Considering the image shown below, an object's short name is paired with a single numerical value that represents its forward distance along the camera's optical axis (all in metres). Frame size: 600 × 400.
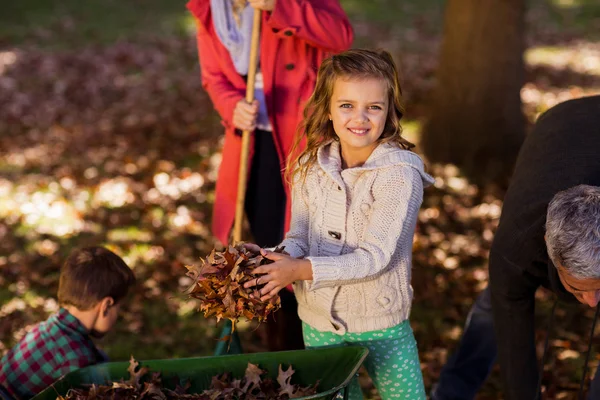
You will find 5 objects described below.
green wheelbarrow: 3.06
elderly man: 2.61
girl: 2.95
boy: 3.55
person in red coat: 3.74
